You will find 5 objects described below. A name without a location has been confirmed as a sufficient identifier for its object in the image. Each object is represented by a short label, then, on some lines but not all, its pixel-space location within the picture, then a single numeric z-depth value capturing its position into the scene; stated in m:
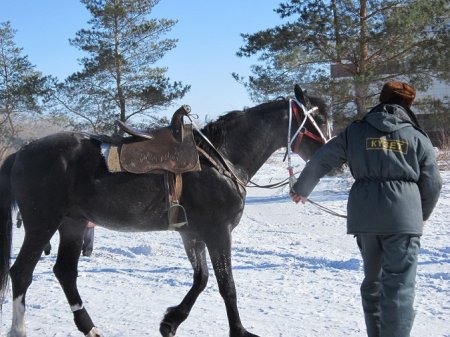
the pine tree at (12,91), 25.20
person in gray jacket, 3.23
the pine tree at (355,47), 15.12
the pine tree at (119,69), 21.42
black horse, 4.34
